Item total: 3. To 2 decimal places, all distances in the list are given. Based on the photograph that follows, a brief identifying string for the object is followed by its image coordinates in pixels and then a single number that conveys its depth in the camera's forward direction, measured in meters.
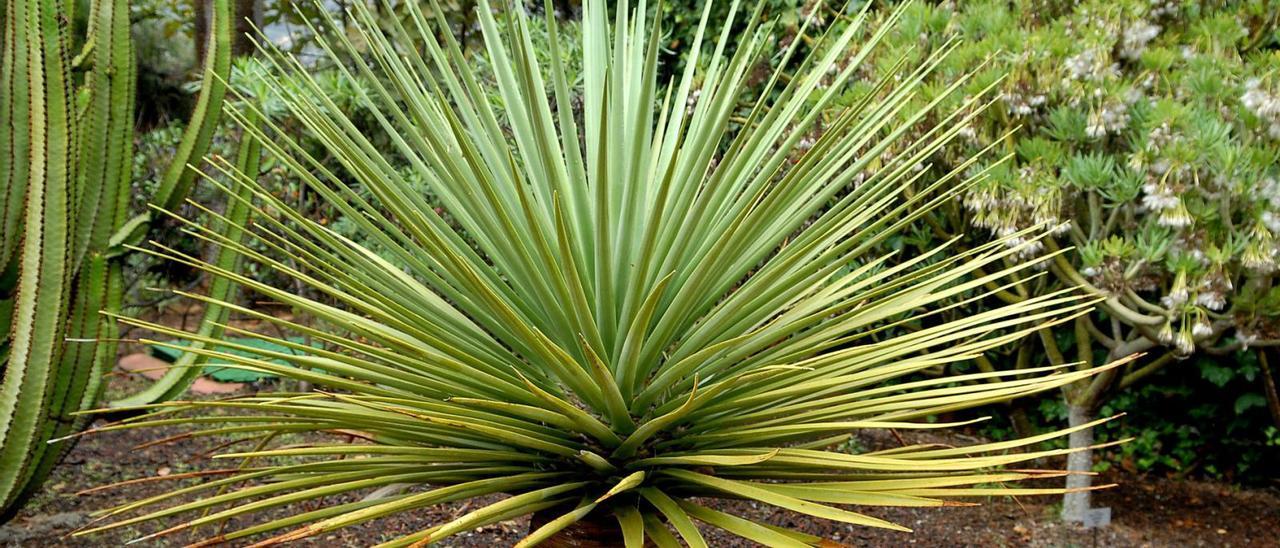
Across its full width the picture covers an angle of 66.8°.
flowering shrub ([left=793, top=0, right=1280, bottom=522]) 3.16
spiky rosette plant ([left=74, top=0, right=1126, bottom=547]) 1.52
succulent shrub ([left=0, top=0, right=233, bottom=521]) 2.78
